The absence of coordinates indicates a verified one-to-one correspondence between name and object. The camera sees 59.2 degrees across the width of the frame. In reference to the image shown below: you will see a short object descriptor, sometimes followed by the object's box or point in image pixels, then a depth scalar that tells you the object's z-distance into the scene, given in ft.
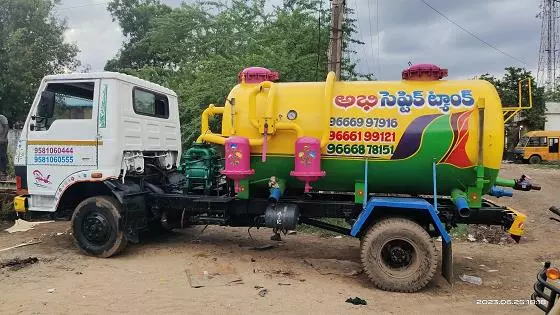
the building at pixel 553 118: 138.11
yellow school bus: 99.86
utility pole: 34.94
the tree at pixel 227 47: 44.55
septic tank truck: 19.13
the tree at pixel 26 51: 78.64
